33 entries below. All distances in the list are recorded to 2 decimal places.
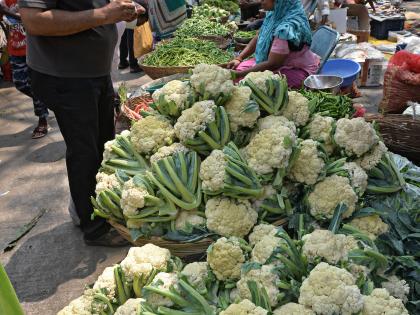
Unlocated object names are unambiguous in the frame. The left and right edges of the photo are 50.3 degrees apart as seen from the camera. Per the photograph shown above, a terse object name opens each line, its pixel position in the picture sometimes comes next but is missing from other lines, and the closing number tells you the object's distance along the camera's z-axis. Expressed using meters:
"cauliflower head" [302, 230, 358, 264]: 1.65
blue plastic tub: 4.70
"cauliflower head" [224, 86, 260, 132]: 2.26
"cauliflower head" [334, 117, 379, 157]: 2.13
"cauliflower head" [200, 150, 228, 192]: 2.01
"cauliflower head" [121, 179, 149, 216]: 2.11
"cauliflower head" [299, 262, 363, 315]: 1.46
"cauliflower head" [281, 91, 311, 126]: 2.33
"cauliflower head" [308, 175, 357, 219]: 1.99
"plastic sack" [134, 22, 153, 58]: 5.82
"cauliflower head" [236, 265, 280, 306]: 1.59
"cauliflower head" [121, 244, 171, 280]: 1.82
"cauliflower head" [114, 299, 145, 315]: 1.67
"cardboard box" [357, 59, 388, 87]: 6.10
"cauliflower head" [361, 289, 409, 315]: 1.46
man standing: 2.65
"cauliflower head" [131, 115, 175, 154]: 2.31
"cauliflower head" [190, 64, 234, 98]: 2.30
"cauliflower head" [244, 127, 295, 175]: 2.02
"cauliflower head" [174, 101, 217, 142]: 2.19
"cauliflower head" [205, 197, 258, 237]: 1.98
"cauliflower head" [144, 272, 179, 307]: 1.68
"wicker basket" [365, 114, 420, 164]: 3.34
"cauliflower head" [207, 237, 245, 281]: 1.74
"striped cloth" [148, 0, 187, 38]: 6.07
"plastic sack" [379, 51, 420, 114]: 3.99
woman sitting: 3.79
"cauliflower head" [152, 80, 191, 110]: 2.38
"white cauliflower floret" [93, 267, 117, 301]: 1.82
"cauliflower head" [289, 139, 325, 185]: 2.07
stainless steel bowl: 3.77
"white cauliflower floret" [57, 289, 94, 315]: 1.79
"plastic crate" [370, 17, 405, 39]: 8.04
